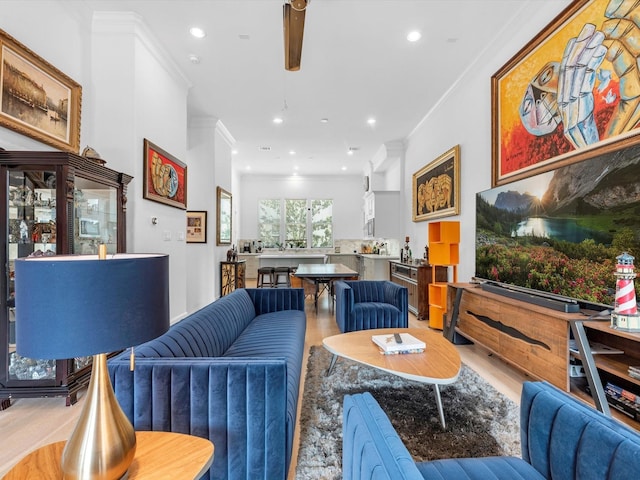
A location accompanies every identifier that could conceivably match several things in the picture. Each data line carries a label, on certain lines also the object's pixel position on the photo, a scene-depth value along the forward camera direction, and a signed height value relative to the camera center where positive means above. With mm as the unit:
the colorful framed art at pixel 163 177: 3527 +801
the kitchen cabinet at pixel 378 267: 7031 -569
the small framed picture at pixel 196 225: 5688 +303
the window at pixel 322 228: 10234 +442
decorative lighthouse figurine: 1842 -326
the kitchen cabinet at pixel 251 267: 9688 -771
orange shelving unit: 4309 -232
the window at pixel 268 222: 10172 +635
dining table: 4922 -501
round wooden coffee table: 1949 -811
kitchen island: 7262 -426
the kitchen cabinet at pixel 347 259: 8938 -495
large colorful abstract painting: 2117 +1208
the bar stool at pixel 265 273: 6930 -778
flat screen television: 2027 +99
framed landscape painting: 2314 +1180
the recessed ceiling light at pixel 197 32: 3354 +2250
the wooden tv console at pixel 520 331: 2188 -755
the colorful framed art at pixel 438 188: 4465 +868
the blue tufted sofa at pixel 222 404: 1347 -693
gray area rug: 1784 -1187
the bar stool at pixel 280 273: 6945 -738
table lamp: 761 -202
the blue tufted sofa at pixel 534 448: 775 -611
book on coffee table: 2305 -770
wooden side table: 930 -691
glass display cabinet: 2312 +96
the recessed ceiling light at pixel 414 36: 3377 +2224
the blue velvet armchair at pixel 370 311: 3676 -811
